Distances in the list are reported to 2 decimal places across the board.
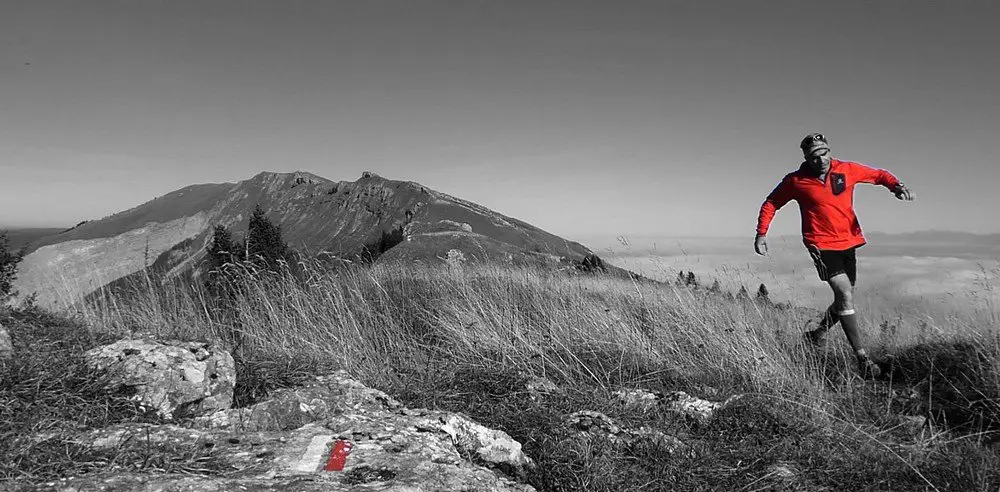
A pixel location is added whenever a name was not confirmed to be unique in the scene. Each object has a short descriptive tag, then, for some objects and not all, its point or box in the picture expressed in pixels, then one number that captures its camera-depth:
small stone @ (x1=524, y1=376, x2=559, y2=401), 3.39
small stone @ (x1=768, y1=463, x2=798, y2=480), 2.39
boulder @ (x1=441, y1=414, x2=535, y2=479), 2.34
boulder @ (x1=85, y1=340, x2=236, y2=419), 2.67
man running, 4.74
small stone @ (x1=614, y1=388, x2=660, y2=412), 3.28
